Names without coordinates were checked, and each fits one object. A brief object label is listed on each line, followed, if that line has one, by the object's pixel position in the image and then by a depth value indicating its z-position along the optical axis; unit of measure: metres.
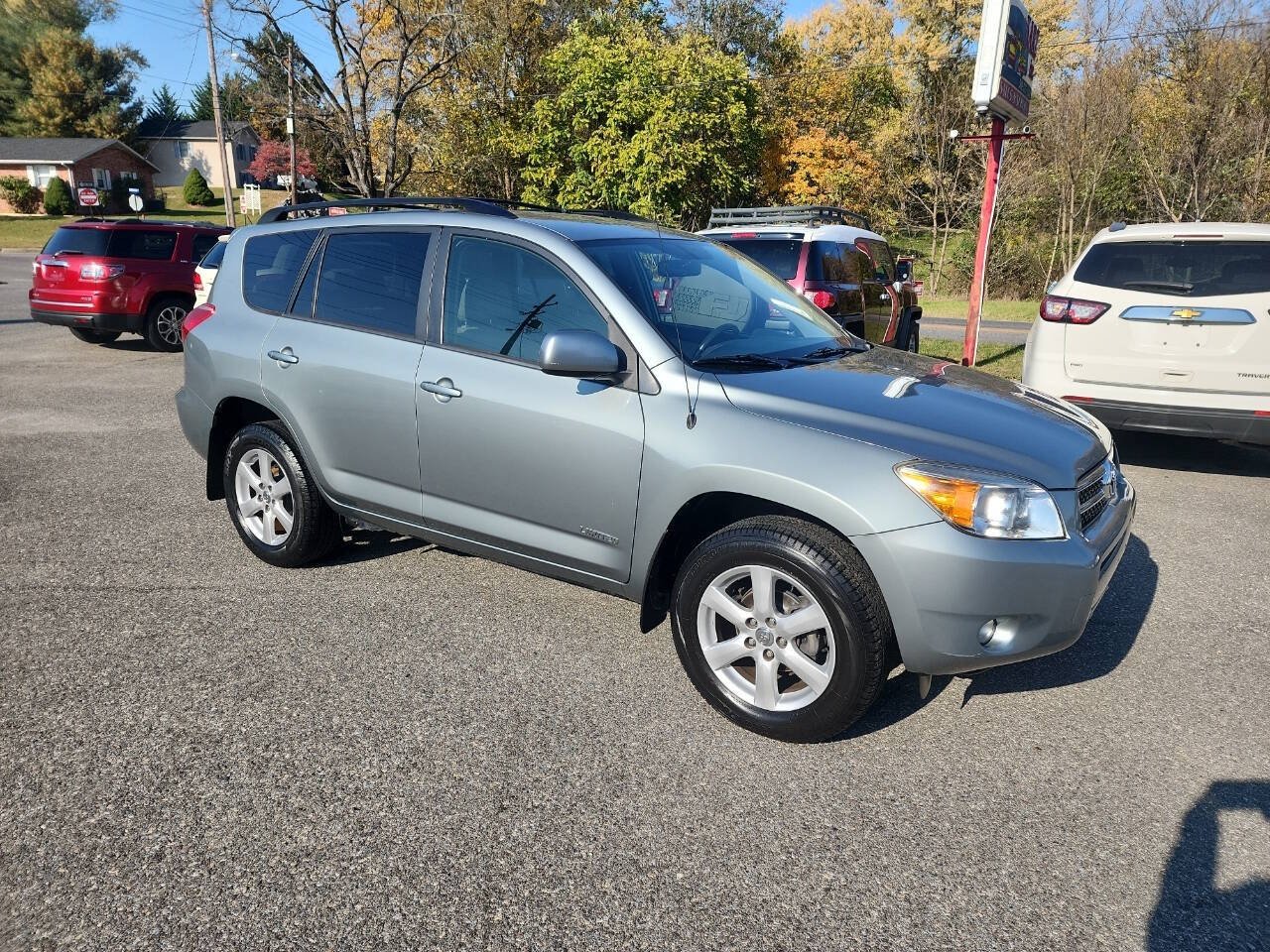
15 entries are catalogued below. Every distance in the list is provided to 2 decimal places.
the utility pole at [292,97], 29.84
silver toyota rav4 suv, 2.93
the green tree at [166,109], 81.50
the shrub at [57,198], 54.31
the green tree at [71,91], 67.19
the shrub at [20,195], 55.99
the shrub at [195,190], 63.50
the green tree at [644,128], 27.02
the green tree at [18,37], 69.38
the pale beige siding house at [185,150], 77.06
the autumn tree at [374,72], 30.09
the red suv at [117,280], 12.05
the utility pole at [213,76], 28.85
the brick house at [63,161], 59.34
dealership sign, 8.88
